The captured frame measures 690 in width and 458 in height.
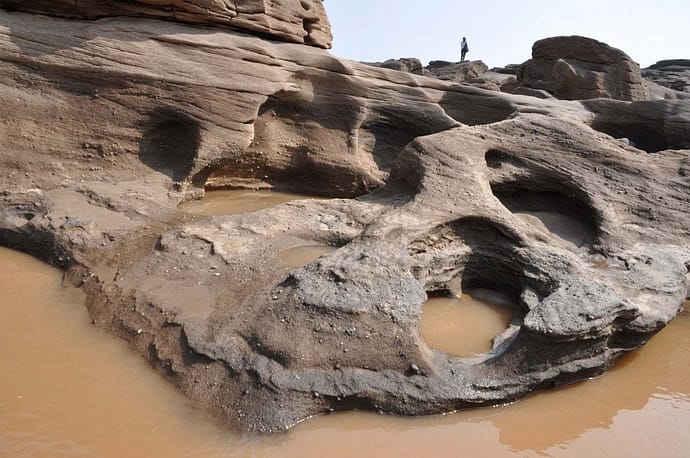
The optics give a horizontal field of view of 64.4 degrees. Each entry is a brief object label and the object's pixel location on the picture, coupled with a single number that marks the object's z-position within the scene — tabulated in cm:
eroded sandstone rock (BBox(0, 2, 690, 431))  256
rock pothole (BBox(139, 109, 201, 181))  509
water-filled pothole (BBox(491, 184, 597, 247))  439
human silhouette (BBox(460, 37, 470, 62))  2322
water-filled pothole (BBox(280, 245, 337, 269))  370
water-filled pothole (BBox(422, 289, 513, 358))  308
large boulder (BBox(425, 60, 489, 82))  1717
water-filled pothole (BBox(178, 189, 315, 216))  515
